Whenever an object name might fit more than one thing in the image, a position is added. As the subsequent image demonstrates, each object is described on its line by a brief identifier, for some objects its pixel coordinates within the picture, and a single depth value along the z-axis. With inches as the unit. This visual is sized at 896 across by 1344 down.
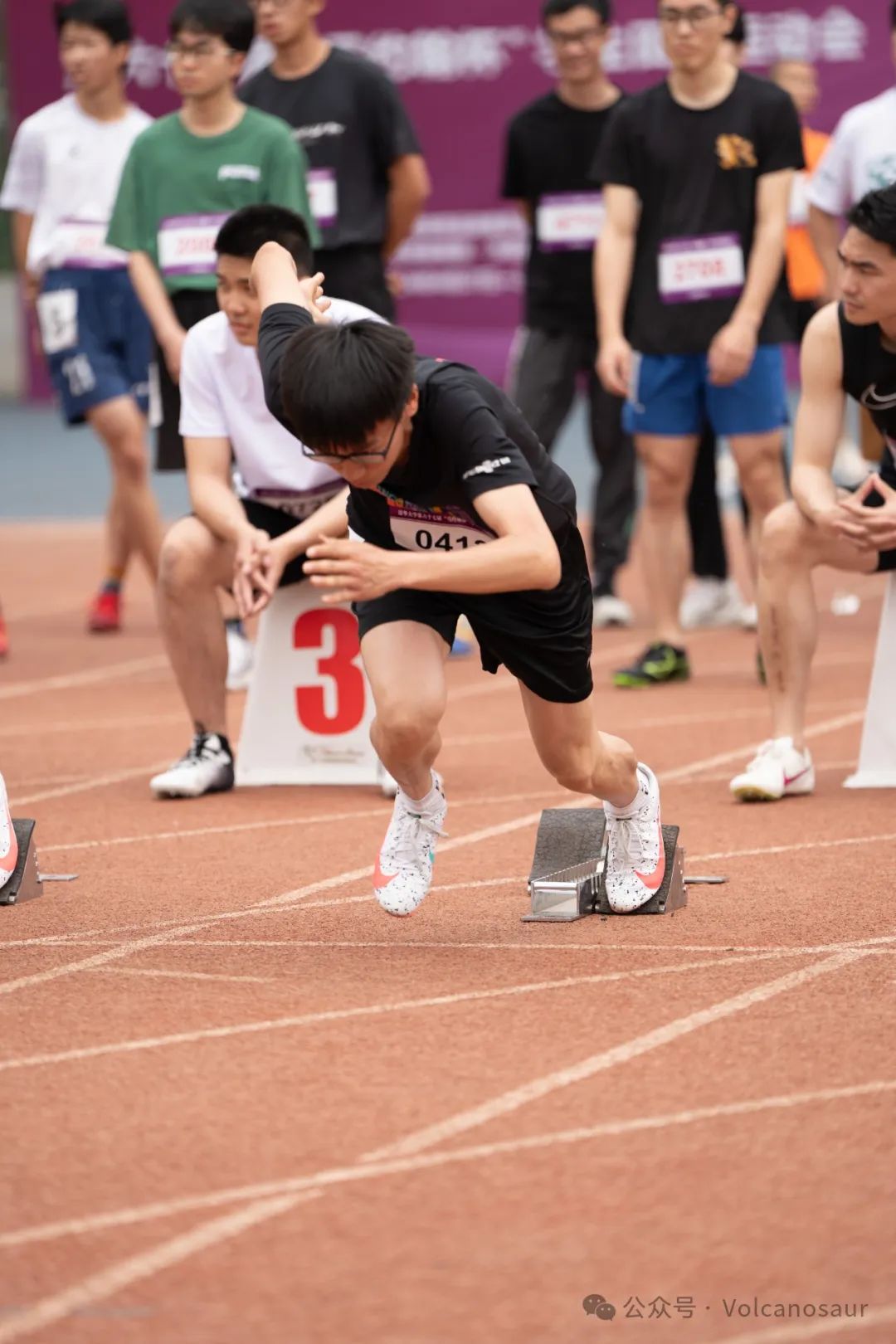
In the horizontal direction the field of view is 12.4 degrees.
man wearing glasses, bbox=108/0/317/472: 515.5
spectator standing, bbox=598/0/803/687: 531.7
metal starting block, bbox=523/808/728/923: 328.9
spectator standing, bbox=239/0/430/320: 579.4
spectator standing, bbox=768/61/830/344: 750.3
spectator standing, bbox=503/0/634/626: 644.1
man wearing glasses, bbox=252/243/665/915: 272.4
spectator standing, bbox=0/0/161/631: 613.5
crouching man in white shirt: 429.4
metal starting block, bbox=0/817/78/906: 343.1
